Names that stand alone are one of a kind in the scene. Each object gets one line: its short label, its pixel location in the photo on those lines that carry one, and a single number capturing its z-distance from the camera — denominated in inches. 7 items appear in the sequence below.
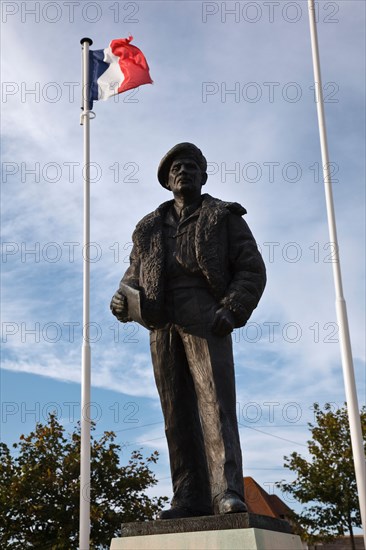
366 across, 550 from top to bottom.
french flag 516.4
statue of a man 167.6
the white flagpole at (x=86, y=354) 429.7
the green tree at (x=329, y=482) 754.2
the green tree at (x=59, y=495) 664.4
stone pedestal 141.1
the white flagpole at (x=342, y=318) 409.4
